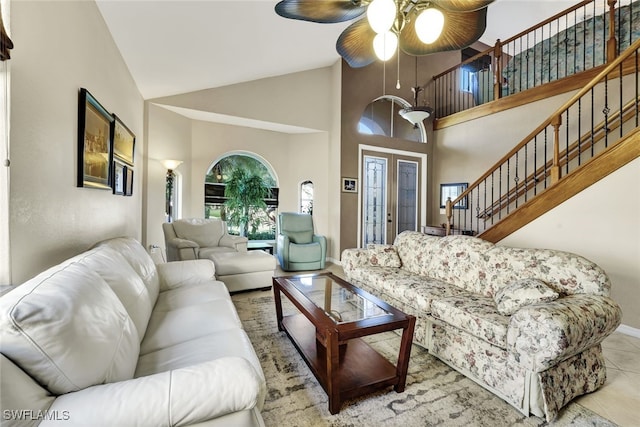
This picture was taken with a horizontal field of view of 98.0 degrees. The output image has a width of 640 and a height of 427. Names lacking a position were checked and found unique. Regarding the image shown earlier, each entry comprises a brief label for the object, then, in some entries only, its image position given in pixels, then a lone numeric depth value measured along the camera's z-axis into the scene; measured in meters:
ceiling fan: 1.64
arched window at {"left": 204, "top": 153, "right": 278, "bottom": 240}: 5.59
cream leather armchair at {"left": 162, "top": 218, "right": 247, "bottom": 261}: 3.85
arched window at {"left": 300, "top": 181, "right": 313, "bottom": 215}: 5.99
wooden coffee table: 1.51
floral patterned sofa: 1.44
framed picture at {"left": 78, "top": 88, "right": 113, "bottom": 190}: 1.82
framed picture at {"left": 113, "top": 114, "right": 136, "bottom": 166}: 2.58
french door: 5.55
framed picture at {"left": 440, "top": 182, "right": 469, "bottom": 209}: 5.50
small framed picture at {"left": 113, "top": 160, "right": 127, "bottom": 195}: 2.61
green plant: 5.55
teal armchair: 4.62
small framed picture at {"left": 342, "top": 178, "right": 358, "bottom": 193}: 5.25
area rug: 1.47
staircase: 2.53
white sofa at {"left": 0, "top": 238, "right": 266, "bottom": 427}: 0.77
